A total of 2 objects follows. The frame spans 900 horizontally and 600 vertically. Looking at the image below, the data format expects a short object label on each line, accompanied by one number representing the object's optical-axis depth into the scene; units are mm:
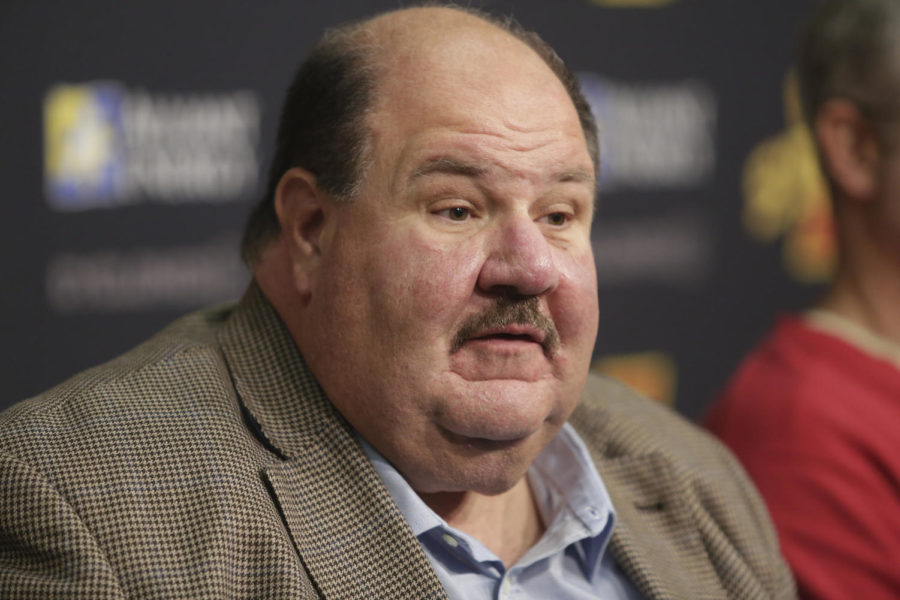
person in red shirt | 3373
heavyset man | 3115
